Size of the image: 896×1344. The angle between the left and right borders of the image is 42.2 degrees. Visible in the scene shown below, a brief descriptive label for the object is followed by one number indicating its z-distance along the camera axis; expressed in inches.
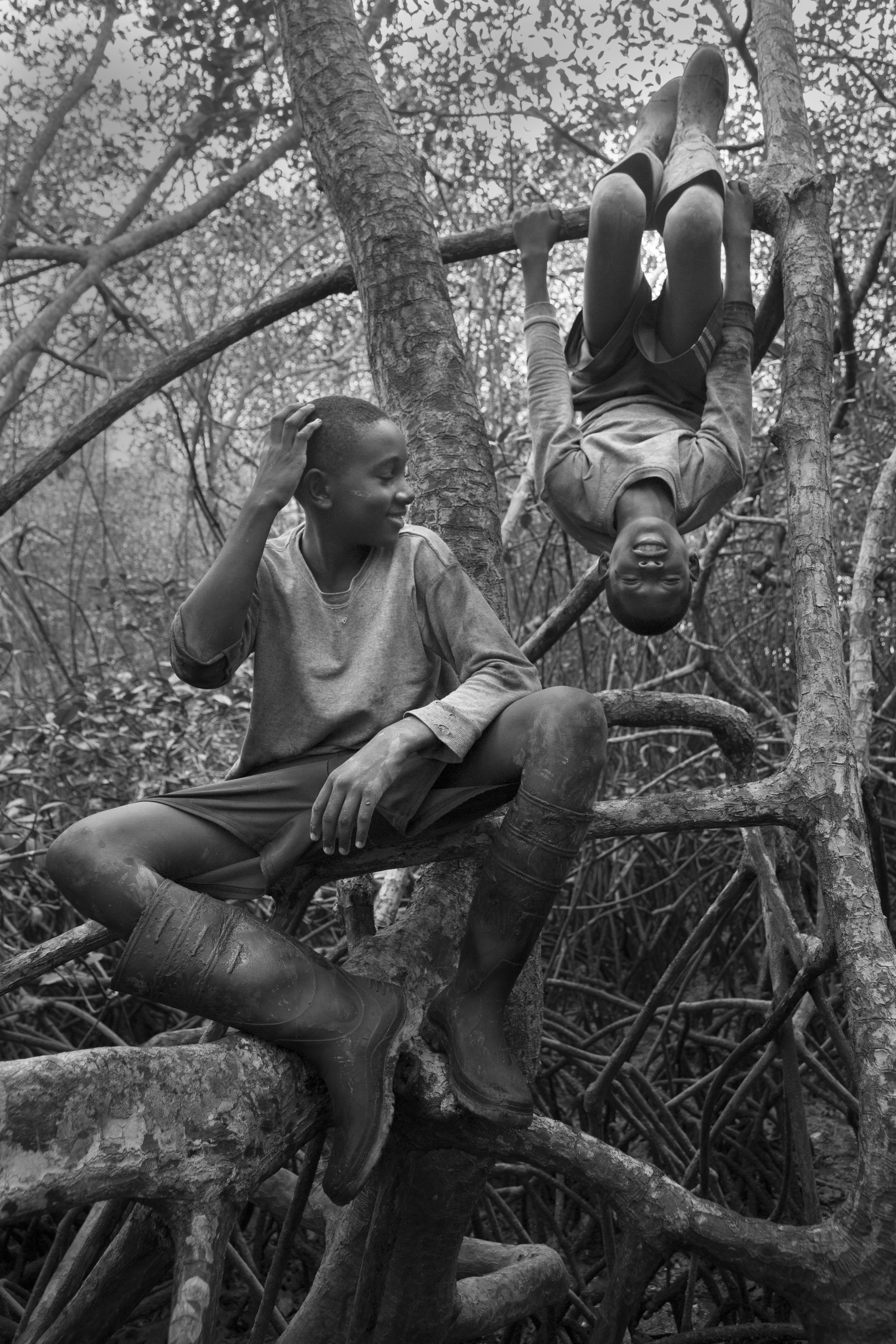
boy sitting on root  54.4
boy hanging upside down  73.2
